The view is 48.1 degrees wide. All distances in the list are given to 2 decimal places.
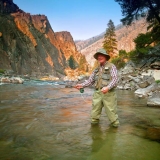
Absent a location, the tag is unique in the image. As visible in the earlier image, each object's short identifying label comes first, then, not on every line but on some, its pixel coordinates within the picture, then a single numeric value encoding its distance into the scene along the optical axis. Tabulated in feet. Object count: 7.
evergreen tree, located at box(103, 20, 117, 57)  170.50
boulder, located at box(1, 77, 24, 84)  84.65
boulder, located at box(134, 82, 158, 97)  38.42
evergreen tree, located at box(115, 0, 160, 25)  41.68
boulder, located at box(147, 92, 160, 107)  23.50
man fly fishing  13.21
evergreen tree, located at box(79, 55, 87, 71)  370.12
